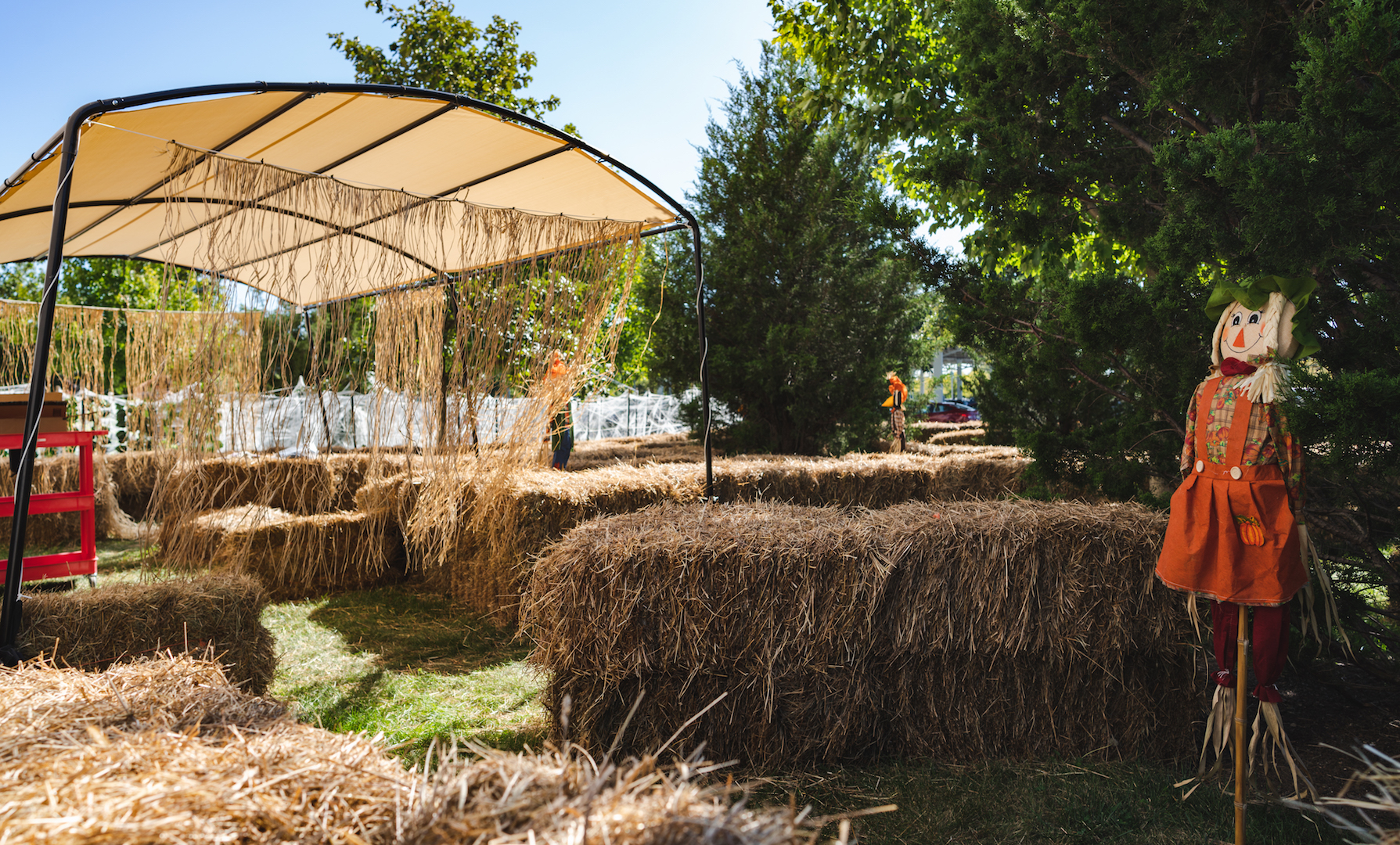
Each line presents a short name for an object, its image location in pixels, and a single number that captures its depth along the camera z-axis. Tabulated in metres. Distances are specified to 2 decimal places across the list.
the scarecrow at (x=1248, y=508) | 2.48
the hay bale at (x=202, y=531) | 4.06
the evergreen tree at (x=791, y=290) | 10.59
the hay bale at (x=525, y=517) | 4.65
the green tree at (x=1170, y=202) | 2.51
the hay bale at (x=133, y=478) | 8.54
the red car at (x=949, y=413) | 27.86
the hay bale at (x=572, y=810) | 0.96
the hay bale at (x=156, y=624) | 2.85
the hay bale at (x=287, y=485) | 6.86
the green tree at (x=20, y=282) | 21.55
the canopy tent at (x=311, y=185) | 3.27
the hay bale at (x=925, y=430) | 12.21
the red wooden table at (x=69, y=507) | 3.76
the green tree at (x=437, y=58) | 8.91
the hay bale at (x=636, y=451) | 7.71
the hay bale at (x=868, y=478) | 5.85
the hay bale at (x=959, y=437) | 13.15
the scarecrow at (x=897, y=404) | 10.16
